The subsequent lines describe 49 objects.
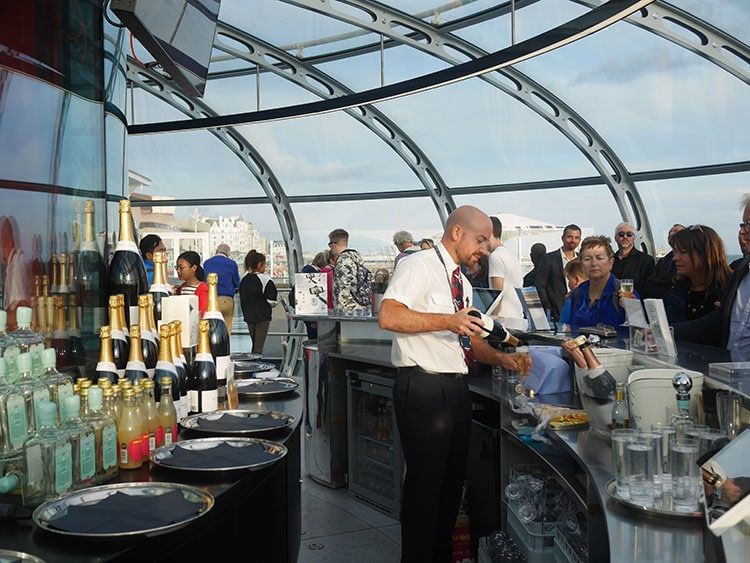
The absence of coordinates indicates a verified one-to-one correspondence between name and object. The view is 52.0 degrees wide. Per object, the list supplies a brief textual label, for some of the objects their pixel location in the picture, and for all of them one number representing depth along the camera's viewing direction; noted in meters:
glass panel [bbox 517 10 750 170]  8.21
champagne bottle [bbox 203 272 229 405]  2.71
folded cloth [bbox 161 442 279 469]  1.88
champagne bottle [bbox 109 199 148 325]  2.47
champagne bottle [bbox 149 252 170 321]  2.66
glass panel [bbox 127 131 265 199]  11.98
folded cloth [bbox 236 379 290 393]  2.97
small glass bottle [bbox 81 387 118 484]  1.74
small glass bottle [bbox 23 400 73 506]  1.57
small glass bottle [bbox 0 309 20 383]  1.72
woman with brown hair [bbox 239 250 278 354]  9.77
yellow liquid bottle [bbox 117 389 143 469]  1.90
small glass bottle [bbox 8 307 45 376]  1.80
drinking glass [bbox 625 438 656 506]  1.95
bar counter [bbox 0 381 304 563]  1.39
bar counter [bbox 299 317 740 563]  1.76
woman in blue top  4.42
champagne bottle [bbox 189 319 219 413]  2.56
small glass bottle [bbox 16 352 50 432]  1.66
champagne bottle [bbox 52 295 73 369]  2.27
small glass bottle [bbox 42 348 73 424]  1.73
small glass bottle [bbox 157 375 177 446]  2.11
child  5.90
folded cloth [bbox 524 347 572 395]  3.43
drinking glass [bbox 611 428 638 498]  2.01
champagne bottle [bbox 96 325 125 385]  2.13
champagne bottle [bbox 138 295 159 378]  2.36
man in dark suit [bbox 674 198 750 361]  3.45
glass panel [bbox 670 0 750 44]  7.18
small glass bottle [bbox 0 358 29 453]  1.59
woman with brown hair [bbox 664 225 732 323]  3.95
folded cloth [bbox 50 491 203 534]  1.44
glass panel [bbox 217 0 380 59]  8.67
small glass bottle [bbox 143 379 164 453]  1.98
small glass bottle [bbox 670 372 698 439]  2.16
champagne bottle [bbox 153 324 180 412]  2.26
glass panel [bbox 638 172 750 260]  8.59
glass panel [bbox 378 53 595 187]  10.22
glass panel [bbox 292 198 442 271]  11.26
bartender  3.34
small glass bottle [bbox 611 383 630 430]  2.47
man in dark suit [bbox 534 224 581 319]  7.65
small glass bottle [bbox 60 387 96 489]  1.67
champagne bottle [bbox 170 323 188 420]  2.33
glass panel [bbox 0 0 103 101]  2.14
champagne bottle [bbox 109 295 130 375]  2.28
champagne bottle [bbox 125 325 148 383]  2.19
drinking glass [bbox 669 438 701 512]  1.89
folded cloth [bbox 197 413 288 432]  2.26
